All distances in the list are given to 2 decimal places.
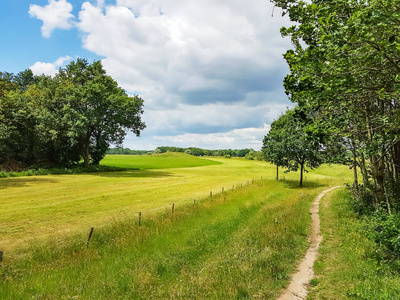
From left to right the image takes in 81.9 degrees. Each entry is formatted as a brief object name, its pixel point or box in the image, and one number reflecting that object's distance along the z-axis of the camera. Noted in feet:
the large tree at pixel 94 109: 153.07
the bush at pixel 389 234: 26.38
